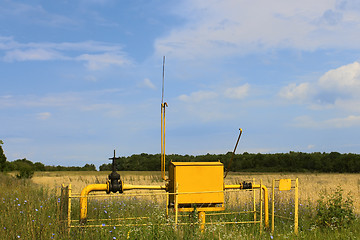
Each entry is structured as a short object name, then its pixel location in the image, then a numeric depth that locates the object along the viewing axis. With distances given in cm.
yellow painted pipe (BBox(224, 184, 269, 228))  1146
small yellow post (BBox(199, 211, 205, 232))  994
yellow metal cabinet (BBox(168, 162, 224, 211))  1036
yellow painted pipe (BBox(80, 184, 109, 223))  987
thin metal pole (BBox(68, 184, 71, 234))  922
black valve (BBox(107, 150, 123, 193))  1031
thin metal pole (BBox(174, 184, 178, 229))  991
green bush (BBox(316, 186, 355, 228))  1184
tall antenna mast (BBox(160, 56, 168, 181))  1083
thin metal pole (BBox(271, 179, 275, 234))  1134
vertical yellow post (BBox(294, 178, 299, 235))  1136
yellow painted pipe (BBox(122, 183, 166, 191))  1045
